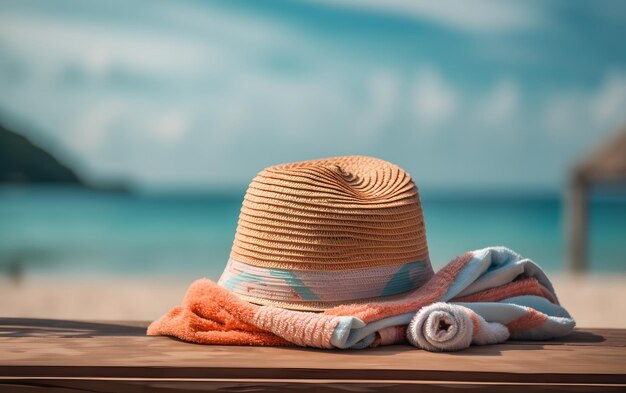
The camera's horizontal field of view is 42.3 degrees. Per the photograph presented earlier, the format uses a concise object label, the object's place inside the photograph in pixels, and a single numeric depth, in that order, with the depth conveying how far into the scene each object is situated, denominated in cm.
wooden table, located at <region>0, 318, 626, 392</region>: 206
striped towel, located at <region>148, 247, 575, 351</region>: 232
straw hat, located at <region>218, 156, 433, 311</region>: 239
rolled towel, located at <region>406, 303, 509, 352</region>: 231
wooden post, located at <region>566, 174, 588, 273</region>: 1376
